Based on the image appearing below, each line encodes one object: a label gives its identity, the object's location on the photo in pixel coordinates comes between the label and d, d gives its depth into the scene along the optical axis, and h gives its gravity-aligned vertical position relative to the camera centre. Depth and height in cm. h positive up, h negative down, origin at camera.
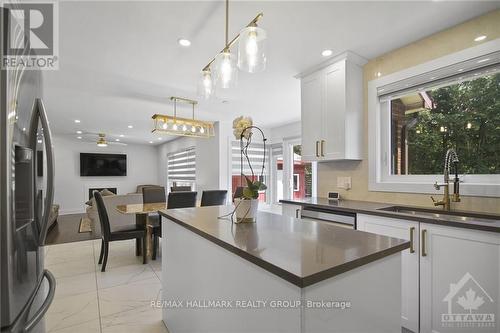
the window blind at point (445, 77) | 180 +75
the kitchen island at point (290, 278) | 74 -40
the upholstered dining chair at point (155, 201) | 349 -57
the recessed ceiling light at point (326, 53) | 233 +112
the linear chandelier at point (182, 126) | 350 +65
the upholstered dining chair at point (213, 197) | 361 -46
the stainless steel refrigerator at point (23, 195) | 78 -10
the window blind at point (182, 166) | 688 +7
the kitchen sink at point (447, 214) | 164 -37
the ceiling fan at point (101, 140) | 630 +93
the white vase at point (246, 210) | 138 -25
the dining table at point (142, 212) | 313 -57
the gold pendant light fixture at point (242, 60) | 143 +72
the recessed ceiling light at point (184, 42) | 210 +112
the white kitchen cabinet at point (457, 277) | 140 -70
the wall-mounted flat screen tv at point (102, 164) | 810 +16
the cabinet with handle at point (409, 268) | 167 -73
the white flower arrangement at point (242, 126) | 147 +26
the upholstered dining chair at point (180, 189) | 477 -41
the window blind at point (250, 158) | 554 +23
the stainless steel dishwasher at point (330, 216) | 205 -45
